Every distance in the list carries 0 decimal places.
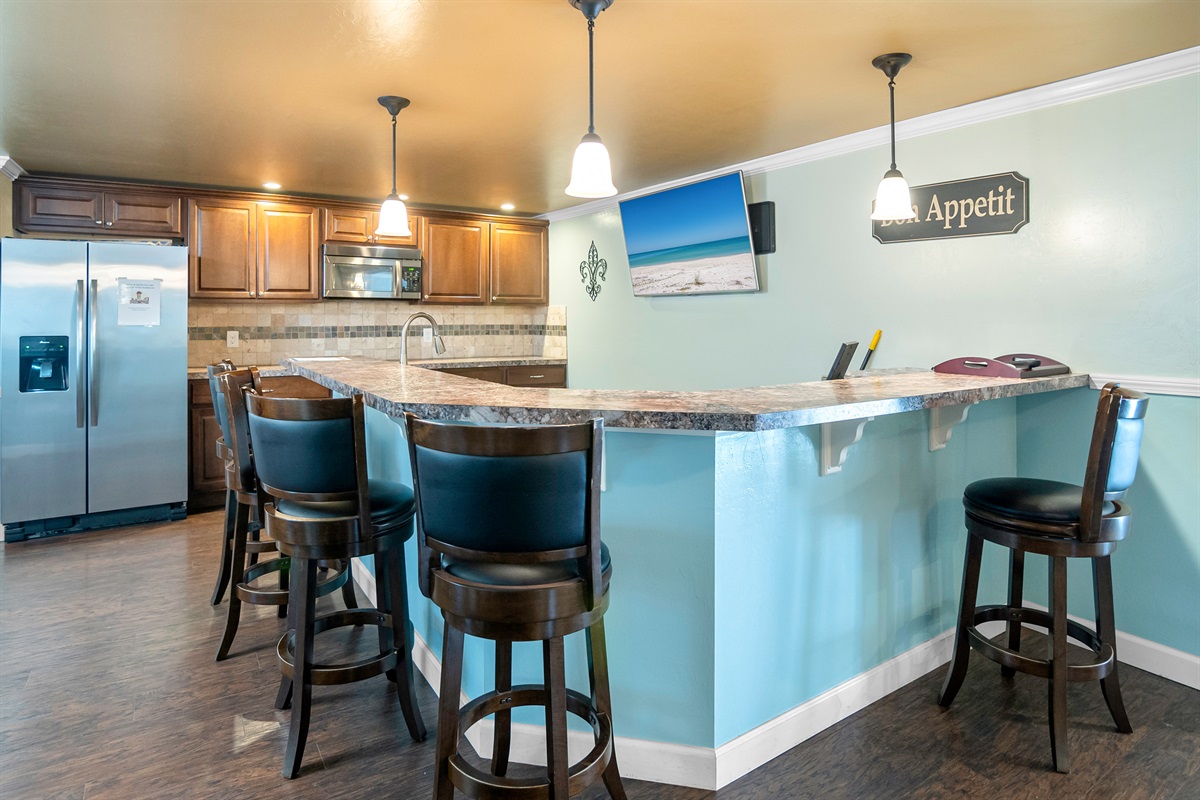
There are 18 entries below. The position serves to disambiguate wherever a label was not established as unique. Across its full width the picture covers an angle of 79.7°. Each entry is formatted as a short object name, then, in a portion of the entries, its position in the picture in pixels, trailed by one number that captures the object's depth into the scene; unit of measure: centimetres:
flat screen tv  419
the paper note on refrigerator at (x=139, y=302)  426
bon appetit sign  296
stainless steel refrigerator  405
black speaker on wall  404
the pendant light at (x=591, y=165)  215
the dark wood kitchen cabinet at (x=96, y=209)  437
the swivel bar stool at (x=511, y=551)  133
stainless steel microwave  524
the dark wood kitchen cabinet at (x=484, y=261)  569
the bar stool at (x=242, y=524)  240
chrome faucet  373
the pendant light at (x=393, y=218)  316
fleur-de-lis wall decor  551
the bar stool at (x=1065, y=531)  195
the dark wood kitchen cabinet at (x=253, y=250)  480
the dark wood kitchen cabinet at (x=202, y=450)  466
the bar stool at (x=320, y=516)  183
